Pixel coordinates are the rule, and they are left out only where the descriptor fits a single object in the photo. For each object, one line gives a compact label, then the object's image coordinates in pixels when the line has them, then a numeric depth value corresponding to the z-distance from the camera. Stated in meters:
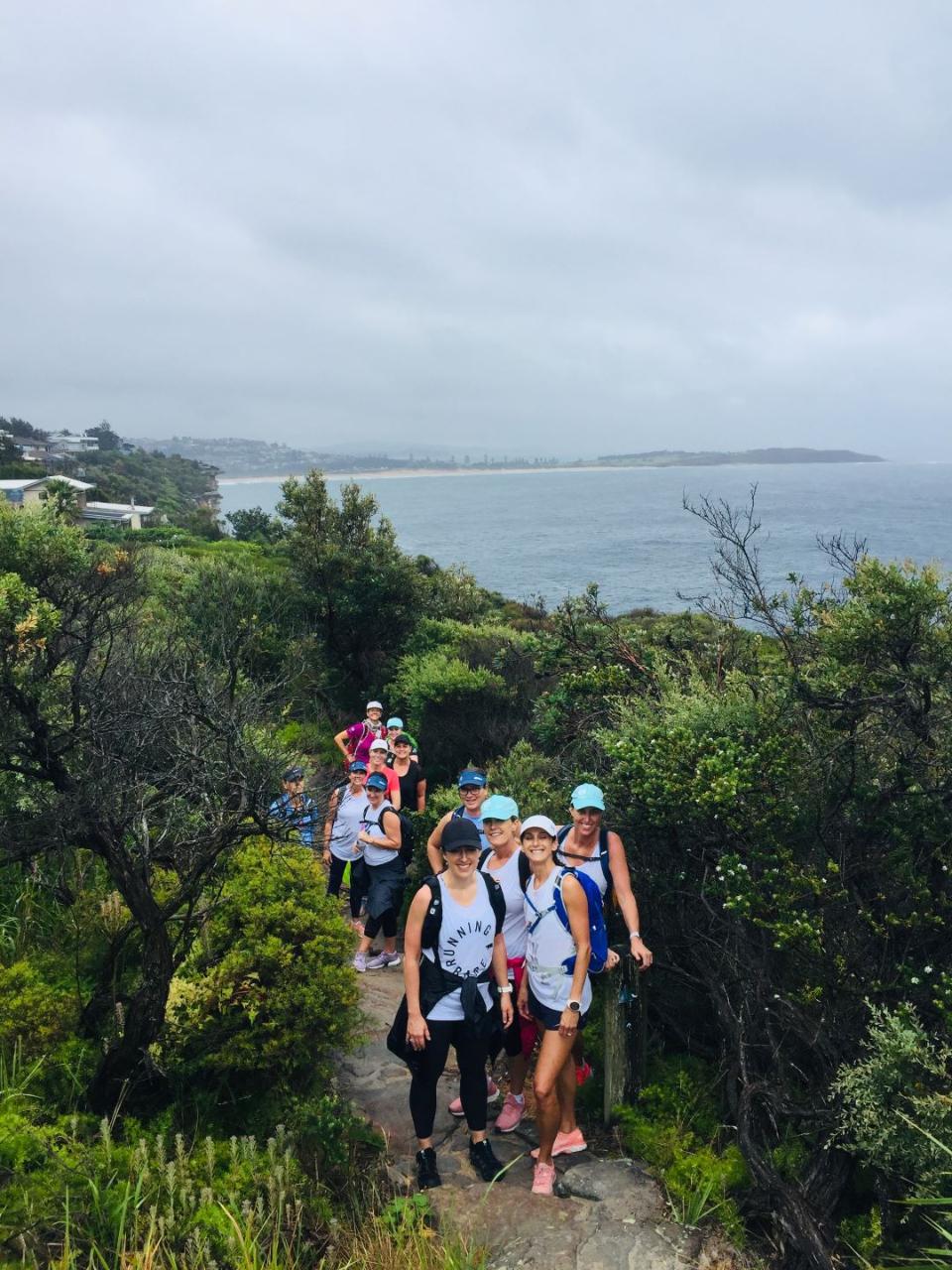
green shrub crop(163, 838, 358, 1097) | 5.12
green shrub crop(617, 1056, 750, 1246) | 4.38
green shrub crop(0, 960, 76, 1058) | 5.18
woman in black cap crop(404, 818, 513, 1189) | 4.45
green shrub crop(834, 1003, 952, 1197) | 3.97
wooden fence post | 5.06
